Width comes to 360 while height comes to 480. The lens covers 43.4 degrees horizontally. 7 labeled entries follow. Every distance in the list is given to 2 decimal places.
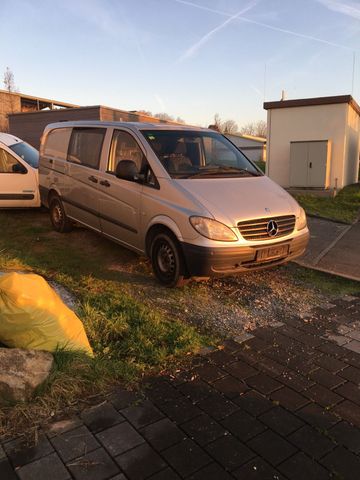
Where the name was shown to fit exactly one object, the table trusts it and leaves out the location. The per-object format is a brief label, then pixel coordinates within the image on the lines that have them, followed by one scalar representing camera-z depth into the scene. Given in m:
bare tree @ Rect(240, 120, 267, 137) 89.11
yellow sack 3.27
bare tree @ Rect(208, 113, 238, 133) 68.44
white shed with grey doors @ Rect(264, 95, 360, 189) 14.90
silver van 4.94
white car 9.30
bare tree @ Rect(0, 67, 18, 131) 32.62
